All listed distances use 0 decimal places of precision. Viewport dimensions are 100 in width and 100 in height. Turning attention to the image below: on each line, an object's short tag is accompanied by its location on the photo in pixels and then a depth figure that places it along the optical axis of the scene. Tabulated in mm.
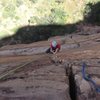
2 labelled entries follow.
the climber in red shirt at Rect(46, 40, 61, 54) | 6538
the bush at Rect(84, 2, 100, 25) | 15430
